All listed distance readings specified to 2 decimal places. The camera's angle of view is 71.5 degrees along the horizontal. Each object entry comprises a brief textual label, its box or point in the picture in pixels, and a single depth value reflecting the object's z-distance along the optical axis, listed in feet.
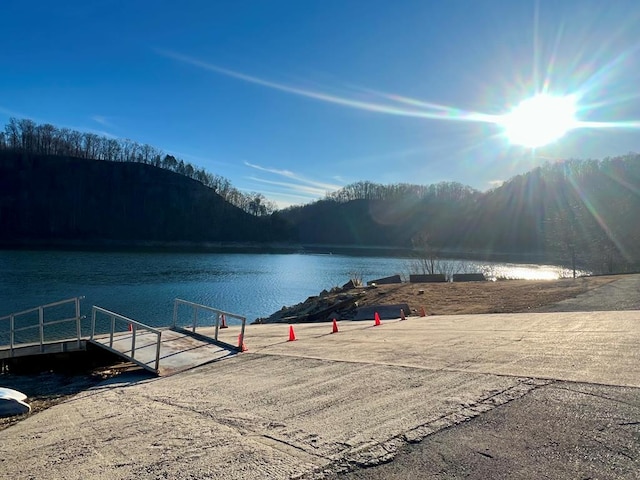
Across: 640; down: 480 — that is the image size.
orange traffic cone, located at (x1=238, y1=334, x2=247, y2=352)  31.89
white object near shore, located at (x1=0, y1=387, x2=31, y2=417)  22.09
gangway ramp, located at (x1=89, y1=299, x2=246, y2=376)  29.27
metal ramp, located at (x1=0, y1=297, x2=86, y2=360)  36.40
